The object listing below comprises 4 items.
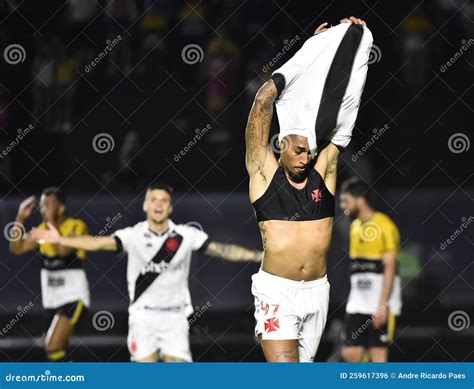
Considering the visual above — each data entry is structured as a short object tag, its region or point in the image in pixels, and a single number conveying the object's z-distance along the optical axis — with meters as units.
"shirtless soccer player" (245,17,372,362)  9.68
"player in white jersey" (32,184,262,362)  13.10
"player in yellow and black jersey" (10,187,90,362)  14.26
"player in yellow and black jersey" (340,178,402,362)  14.10
